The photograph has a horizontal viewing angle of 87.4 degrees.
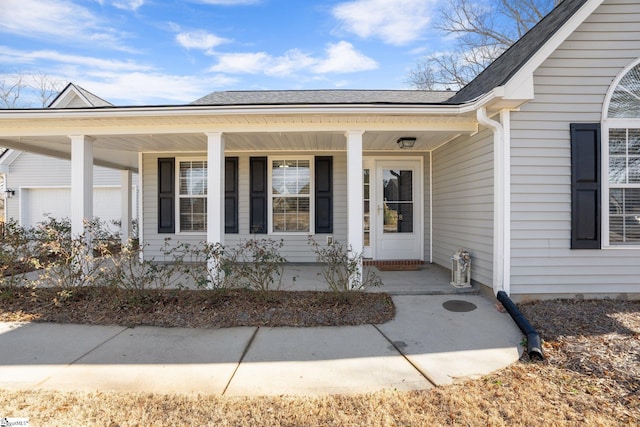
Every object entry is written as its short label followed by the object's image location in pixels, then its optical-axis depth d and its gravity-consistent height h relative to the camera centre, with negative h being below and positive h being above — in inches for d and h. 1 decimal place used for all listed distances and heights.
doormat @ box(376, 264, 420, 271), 242.7 -41.1
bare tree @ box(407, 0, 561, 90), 512.7 +287.7
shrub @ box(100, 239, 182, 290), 169.3 -33.1
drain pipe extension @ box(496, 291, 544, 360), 117.0 -46.1
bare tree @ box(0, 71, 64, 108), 752.0 +283.9
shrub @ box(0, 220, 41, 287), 179.5 -23.7
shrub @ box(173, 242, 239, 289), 169.0 -29.9
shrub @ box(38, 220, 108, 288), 171.2 -25.0
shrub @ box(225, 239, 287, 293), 168.1 -30.1
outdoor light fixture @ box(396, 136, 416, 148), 219.5 +46.4
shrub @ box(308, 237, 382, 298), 170.0 -34.6
